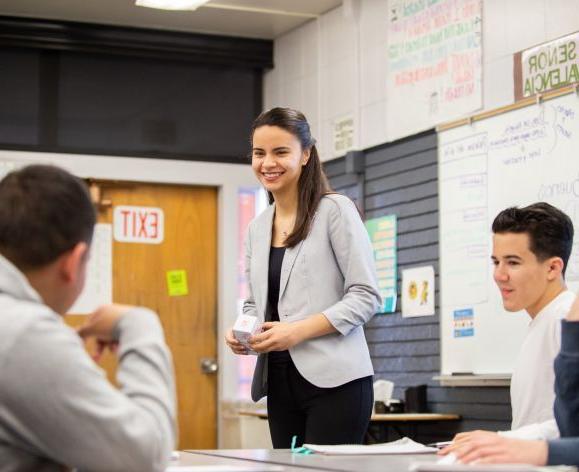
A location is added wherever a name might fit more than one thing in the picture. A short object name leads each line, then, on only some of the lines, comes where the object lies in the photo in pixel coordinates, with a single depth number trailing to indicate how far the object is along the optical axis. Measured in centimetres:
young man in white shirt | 236
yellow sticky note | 654
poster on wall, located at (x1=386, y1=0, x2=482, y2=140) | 495
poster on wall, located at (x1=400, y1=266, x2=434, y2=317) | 517
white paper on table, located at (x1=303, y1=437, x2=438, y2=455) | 225
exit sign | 643
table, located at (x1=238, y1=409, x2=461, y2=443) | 479
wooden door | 645
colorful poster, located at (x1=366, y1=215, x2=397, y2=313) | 549
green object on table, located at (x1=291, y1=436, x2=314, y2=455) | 231
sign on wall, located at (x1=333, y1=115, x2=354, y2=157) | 590
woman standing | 287
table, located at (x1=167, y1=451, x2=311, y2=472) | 183
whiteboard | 436
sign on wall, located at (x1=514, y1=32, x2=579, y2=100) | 431
